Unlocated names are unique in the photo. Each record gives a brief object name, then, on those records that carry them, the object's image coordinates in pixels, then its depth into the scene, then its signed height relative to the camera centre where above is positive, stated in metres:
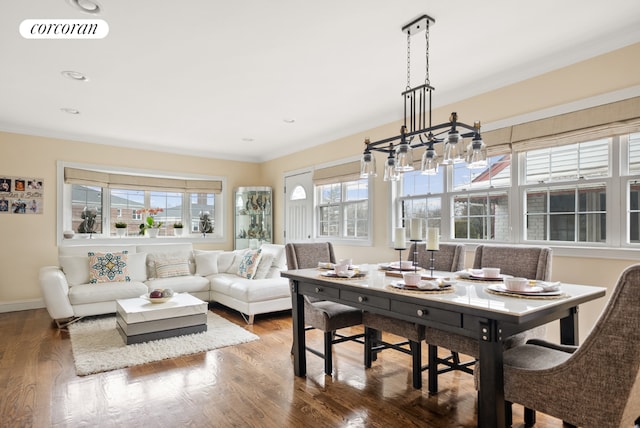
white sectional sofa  4.29 -0.81
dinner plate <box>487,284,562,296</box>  1.81 -0.38
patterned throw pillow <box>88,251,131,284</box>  4.66 -0.65
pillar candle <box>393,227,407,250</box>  2.53 -0.16
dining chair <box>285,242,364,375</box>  2.77 -0.77
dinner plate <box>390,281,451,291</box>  1.96 -0.39
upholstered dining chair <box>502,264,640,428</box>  1.23 -0.60
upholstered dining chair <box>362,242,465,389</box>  2.47 -0.76
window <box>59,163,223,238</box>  5.52 +0.27
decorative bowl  3.78 -0.85
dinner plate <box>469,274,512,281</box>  2.32 -0.39
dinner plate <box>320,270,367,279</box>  2.48 -0.40
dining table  1.56 -0.44
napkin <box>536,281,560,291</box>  1.91 -0.38
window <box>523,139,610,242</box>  2.92 +0.18
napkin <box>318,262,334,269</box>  2.94 -0.40
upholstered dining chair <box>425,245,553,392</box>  2.14 -0.39
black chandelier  2.22 +0.41
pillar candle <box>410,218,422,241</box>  2.38 -0.09
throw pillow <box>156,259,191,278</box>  5.09 -0.72
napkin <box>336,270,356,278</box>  2.48 -0.39
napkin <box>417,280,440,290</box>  1.97 -0.38
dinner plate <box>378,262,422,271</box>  2.69 -0.38
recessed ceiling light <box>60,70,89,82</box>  3.29 +1.27
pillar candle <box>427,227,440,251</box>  2.31 -0.15
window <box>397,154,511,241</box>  3.53 +0.17
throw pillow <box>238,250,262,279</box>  4.93 -0.65
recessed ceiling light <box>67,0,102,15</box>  2.27 +1.30
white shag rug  3.08 -1.21
